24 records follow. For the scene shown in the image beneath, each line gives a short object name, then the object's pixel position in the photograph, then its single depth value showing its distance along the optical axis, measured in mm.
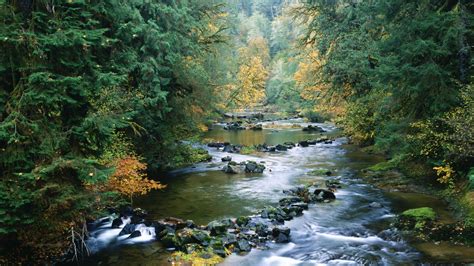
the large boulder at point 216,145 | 30338
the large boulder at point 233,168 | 20803
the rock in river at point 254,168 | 20975
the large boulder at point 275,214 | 12914
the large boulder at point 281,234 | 11250
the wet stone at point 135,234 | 11507
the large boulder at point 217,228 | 11415
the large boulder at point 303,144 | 30062
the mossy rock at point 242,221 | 12398
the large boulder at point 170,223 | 11812
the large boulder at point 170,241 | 10717
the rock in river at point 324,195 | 15306
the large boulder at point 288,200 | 14708
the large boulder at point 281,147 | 28625
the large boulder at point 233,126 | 43656
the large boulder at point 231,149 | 28078
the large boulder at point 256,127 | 43253
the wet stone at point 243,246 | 10542
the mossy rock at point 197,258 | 9750
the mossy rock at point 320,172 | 19953
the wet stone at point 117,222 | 12305
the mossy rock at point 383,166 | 19386
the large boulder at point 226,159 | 24141
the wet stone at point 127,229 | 11727
